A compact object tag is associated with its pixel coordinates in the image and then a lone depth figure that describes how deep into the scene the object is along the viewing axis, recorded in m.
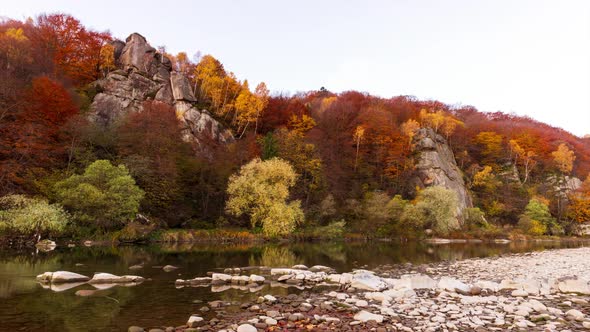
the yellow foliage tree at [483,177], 71.69
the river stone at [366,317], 9.91
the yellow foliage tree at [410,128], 69.06
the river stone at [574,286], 14.23
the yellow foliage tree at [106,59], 65.62
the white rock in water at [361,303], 11.82
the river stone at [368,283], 14.85
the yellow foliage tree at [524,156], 78.06
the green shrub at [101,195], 33.47
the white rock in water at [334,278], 17.31
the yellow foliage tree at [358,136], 65.69
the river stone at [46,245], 29.23
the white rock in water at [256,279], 16.72
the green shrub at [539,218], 61.03
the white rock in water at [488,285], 14.62
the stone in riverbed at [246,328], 8.93
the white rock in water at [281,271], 18.91
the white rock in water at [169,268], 19.75
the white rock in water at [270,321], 9.74
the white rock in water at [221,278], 16.70
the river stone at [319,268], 20.62
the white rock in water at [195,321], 9.86
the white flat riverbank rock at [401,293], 13.12
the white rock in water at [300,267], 20.98
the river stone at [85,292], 13.35
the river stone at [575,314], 10.29
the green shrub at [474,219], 60.66
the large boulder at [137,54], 66.19
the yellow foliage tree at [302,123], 69.00
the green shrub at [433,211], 51.84
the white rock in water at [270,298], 12.75
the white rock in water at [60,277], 15.53
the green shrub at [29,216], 28.75
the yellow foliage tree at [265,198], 42.94
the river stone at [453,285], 14.15
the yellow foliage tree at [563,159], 78.25
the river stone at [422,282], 15.17
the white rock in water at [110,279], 15.76
